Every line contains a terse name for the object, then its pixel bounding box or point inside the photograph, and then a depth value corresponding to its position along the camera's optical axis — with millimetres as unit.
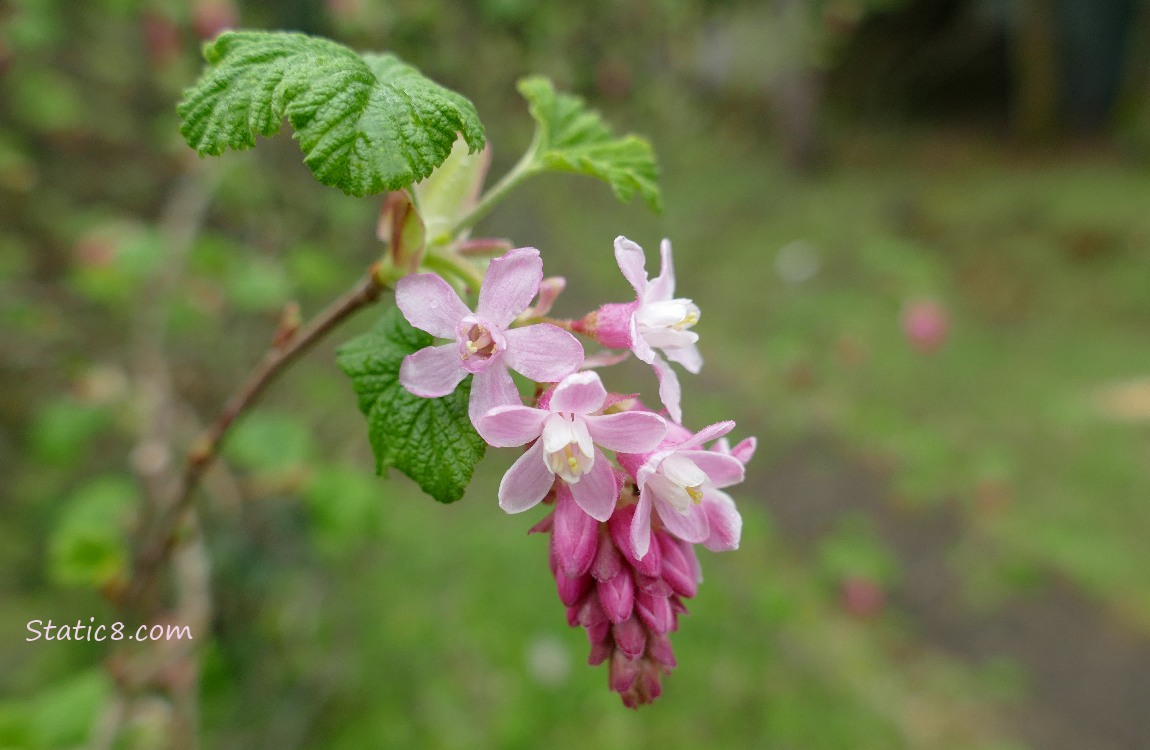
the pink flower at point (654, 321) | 52
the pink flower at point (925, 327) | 353
